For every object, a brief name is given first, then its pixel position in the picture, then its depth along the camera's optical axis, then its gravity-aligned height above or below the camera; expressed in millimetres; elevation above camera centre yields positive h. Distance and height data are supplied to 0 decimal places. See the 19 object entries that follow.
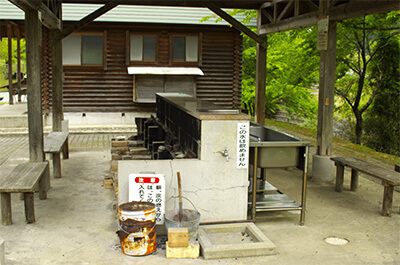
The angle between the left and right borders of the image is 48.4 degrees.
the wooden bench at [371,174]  7305 -1525
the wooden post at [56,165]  9634 -1872
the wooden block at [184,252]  5566 -2130
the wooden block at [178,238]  5594 -1962
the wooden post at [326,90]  9242 -117
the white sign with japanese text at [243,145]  6418 -901
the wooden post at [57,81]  11727 -71
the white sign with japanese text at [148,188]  6191 -1500
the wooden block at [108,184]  8852 -2066
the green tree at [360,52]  13750 +1221
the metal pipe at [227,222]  6497 -2053
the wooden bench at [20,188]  6449 -1593
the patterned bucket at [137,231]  5602 -1906
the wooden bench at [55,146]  9302 -1462
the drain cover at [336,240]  6152 -2170
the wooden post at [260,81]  12852 +57
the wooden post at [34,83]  8227 -96
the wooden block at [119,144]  10430 -1499
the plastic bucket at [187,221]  5867 -1856
